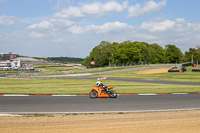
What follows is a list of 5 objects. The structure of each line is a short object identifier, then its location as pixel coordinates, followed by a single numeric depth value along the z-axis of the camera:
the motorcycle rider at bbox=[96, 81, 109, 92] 15.52
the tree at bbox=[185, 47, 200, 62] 135.55
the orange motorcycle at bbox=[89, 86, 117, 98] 15.47
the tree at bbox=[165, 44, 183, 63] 129.62
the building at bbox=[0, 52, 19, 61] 132.73
